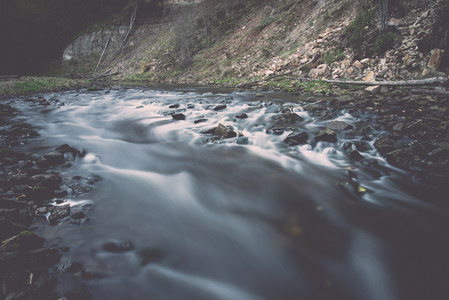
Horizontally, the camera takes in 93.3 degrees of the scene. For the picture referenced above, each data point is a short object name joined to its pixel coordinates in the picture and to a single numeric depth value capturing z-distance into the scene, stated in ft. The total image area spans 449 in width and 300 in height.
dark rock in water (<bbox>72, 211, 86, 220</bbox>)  7.39
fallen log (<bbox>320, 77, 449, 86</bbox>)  20.01
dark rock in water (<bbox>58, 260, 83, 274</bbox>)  5.46
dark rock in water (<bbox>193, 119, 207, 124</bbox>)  20.16
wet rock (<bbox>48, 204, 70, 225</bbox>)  7.15
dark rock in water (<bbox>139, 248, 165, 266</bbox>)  6.16
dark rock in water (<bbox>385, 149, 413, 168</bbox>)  10.65
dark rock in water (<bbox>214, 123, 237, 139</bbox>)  15.83
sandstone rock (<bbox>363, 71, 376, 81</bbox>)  26.81
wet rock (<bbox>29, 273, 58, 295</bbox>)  4.82
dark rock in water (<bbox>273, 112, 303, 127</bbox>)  18.05
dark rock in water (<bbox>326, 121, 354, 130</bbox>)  15.58
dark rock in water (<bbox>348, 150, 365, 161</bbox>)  11.76
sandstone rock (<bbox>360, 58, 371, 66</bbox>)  29.15
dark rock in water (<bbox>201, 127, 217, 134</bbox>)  17.25
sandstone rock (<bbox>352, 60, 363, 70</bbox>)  29.60
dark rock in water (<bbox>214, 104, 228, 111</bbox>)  24.39
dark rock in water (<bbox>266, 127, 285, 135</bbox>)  16.22
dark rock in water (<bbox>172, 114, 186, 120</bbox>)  21.73
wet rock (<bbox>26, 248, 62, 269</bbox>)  5.42
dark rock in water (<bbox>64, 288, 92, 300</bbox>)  4.82
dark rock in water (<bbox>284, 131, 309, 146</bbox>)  14.37
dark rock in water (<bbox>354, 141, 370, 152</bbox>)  12.54
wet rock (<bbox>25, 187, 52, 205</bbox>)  8.10
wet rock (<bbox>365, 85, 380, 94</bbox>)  23.70
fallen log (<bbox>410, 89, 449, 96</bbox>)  18.97
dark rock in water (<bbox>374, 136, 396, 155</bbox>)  11.70
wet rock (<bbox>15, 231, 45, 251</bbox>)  5.81
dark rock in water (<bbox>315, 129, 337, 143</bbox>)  13.82
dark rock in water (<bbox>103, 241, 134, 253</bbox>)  6.35
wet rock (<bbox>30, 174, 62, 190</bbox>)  8.90
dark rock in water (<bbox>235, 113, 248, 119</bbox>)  20.54
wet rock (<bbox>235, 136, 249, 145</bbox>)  14.90
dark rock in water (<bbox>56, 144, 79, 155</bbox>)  12.89
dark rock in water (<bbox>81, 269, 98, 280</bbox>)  5.42
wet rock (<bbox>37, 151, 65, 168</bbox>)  11.14
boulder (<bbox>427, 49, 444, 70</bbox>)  21.94
